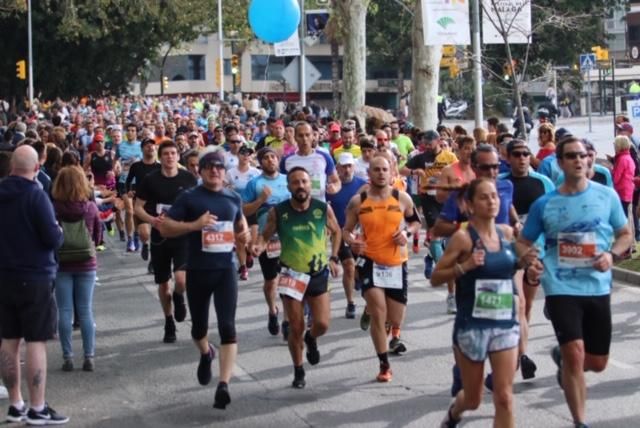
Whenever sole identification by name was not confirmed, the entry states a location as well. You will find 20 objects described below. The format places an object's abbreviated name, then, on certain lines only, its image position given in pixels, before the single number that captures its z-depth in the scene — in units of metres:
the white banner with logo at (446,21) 21.95
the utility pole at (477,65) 22.89
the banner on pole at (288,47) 32.38
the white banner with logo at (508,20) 23.14
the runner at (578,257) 8.16
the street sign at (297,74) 29.23
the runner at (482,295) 7.59
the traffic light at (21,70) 57.81
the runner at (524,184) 10.50
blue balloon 21.91
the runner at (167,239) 12.52
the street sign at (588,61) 40.72
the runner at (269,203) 12.40
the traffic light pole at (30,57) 56.26
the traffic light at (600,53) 56.46
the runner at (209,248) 9.68
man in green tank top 10.10
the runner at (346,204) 13.53
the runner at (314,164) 13.74
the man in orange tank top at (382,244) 10.49
